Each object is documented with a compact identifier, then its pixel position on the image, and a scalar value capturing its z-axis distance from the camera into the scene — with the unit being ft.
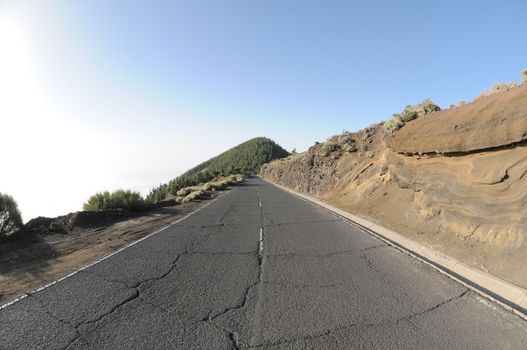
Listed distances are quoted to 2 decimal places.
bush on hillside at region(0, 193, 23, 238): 33.65
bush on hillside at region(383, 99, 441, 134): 72.28
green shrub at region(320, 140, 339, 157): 118.32
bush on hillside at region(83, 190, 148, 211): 52.80
